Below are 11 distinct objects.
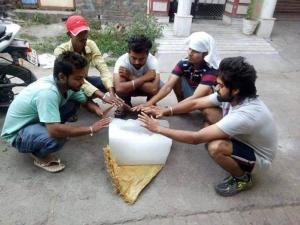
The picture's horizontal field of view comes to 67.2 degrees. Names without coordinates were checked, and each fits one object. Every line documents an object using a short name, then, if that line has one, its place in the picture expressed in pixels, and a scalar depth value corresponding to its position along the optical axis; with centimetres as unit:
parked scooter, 243
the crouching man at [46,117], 178
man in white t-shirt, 250
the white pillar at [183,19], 469
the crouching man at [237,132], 168
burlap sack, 185
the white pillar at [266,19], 508
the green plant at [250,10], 505
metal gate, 571
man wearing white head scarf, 233
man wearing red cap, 231
